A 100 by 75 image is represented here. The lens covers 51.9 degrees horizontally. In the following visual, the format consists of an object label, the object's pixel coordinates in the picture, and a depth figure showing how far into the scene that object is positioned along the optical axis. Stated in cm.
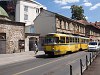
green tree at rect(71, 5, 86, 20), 4107
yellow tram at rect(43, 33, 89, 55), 1159
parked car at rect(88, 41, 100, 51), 1667
